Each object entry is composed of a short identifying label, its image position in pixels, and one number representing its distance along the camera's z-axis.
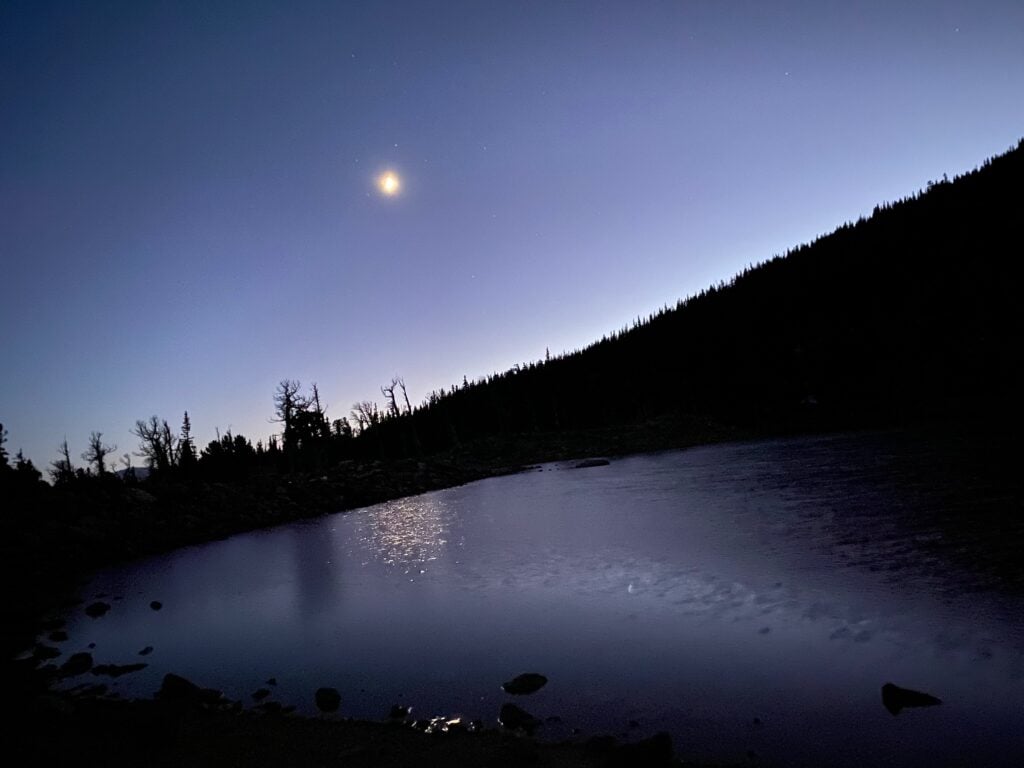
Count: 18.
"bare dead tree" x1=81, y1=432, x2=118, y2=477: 69.31
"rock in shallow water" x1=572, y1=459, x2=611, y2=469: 46.57
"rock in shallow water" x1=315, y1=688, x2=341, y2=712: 6.55
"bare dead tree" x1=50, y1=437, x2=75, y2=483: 67.56
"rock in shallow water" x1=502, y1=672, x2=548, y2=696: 6.43
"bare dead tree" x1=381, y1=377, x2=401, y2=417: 69.38
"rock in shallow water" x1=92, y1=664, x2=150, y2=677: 8.85
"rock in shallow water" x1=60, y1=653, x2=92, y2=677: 9.06
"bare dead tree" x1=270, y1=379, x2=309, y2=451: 56.41
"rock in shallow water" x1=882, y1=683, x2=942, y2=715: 5.19
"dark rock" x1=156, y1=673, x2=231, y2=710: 6.98
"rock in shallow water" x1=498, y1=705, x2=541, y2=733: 5.53
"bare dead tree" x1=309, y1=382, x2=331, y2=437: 60.44
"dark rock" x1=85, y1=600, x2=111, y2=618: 13.13
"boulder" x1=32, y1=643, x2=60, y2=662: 9.88
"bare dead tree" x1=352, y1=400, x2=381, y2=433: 82.64
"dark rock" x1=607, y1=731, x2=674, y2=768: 4.49
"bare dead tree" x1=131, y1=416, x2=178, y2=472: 59.38
